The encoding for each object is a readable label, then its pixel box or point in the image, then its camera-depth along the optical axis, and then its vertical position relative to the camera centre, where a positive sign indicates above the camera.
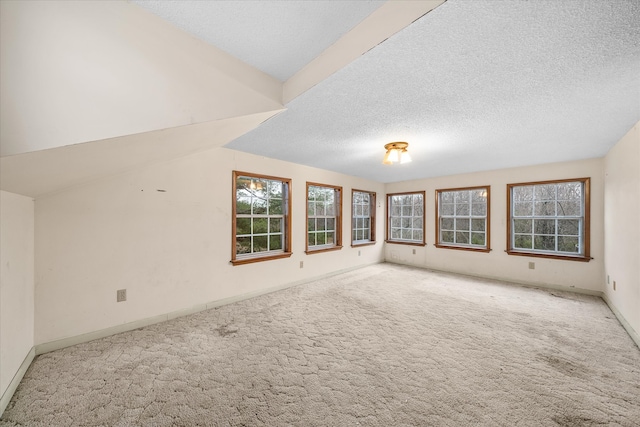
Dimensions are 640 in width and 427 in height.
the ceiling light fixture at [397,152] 3.17 +0.82
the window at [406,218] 5.95 -0.14
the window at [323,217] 4.83 -0.11
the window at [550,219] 3.97 -0.11
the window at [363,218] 5.76 -0.13
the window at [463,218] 4.95 -0.12
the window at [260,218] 3.72 -0.09
